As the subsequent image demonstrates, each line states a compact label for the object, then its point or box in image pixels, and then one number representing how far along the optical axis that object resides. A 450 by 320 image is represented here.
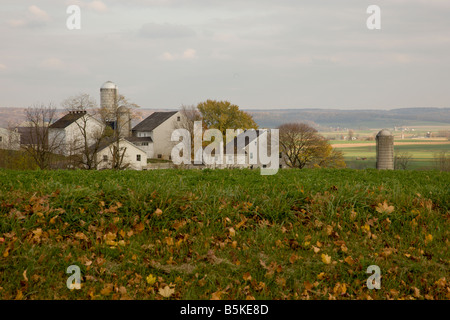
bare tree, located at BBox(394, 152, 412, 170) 68.50
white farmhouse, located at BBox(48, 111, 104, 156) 52.78
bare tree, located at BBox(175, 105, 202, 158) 61.64
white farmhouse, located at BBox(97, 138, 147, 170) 46.92
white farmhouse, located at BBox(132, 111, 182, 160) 66.62
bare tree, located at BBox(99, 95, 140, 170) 41.94
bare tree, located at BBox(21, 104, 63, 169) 38.87
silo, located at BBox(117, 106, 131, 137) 43.32
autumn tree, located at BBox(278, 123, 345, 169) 53.75
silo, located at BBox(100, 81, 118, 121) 64.11
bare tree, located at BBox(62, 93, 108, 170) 38.81
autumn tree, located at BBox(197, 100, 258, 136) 62.16
